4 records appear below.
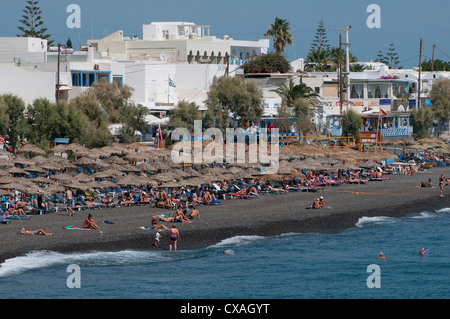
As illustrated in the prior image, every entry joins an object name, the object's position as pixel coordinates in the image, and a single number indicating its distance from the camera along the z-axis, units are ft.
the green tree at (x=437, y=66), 447.83
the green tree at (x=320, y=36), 440.37
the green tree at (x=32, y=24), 323.57
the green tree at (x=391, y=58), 485.56
